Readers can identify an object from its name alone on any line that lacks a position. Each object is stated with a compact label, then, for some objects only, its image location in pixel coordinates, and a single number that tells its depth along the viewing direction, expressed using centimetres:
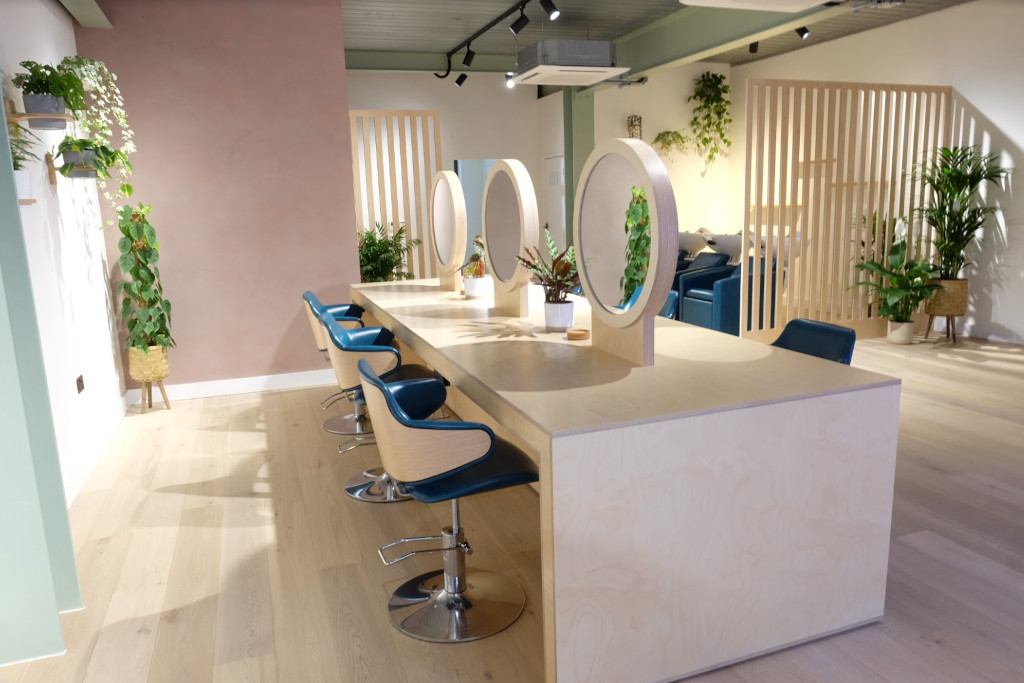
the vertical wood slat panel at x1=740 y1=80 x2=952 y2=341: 656
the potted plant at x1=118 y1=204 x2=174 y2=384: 495
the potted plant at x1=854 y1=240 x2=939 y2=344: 675
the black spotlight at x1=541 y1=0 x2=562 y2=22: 602
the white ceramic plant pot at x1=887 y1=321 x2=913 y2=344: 684
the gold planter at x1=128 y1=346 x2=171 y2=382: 509
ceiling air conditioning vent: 573
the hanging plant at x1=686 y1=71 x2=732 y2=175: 996
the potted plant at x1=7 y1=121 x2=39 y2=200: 341
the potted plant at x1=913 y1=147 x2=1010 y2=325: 664
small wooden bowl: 307
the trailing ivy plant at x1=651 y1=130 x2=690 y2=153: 982
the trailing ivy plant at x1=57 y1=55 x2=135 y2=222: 424
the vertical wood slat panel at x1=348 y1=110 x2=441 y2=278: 711
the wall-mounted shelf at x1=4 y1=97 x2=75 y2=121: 357
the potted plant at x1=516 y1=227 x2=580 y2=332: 311
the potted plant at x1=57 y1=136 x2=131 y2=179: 401
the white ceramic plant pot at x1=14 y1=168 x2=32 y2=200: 338
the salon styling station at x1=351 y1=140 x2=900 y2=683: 199
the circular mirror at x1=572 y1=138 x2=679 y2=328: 241
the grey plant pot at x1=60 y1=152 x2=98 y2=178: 402
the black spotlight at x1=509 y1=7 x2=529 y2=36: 668
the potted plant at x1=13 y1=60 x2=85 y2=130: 357
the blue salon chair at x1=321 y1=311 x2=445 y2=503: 334
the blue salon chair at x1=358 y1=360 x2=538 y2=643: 221
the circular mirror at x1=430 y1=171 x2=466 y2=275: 445
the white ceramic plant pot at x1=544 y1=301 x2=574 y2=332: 323
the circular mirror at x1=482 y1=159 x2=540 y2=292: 346
